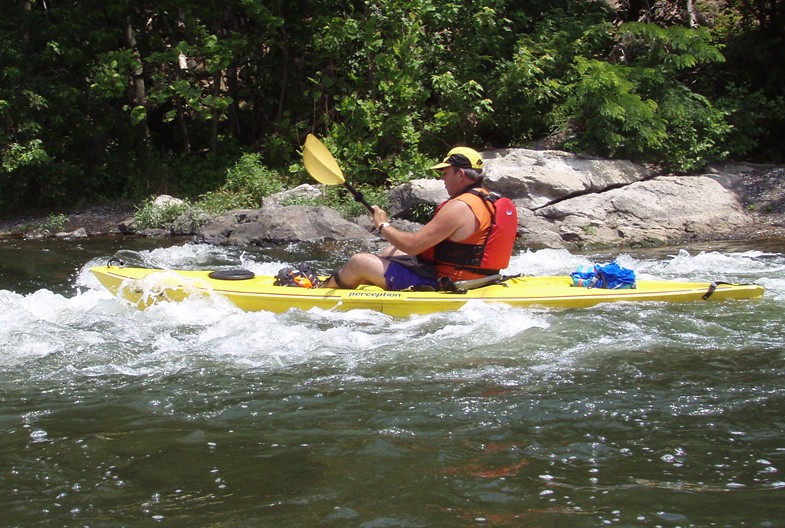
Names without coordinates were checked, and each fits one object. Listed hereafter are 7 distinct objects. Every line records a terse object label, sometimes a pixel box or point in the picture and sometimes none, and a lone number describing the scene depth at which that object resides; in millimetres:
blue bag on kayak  10102
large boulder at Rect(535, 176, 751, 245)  17156
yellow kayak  9758
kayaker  9352
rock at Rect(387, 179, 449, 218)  18203
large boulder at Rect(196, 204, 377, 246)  17312
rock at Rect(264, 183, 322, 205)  19422
